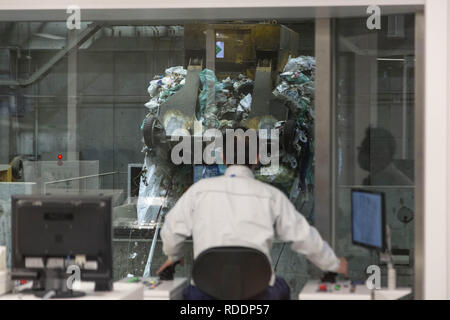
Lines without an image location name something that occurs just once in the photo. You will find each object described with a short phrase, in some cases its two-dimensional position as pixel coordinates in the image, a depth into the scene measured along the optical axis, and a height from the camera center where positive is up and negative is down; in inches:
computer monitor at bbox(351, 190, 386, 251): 279.7 -20.8
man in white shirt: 268.0 -20.2
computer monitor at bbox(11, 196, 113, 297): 258.3 -22.7
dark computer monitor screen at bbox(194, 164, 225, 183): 426.7 -14.2
